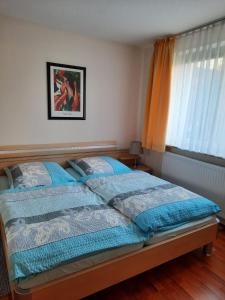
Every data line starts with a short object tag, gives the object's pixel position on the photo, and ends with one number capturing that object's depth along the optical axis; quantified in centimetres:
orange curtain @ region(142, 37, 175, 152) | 298
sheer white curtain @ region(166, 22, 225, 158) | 245
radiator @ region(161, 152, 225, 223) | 253
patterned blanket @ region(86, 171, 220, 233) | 173
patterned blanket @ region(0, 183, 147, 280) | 129
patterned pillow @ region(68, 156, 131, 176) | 283
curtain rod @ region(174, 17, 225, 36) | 233
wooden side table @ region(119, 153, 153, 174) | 350
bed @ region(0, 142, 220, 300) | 127
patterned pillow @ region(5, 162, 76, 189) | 236
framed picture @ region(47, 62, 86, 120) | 291
